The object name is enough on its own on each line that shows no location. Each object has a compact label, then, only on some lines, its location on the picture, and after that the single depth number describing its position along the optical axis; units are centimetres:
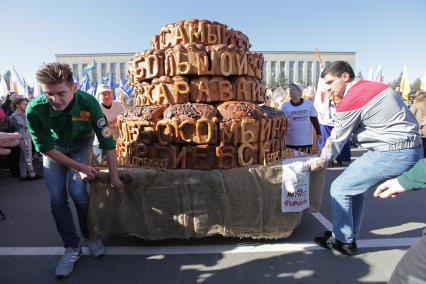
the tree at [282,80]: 6114
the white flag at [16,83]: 1321
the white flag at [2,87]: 1452
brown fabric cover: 314
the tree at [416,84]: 5728
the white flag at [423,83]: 1427
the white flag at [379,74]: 1253
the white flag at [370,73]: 1397
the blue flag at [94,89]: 1153
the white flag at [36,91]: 1355
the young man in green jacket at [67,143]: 253
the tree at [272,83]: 6309
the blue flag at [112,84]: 1414
